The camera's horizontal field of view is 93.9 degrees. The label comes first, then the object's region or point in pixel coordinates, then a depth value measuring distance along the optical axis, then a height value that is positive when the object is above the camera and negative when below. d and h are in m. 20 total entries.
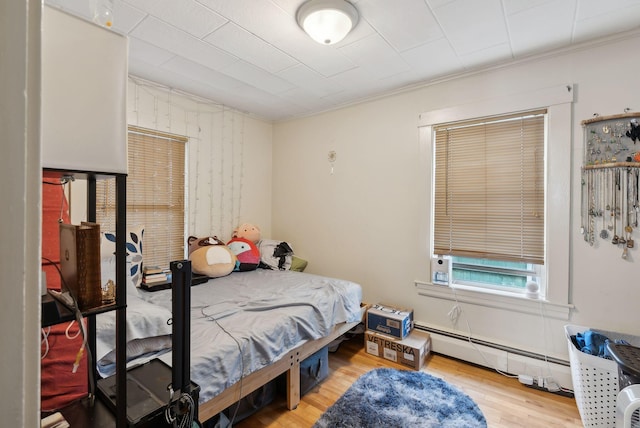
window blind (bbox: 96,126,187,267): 2.60 +0.17
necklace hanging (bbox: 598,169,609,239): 1.95 +0.09
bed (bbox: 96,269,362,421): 1.39 -0.66
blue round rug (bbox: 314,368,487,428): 1.75 -1.22
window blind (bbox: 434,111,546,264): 2.21 +0.20
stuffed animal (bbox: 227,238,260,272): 3.03 -0.42
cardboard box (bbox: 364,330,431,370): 2.36 -1.11
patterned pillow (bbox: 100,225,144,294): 1.75 -0.30
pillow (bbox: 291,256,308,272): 3.36 -0.58
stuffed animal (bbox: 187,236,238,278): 2.73 -0.42
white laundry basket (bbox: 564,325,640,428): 1.60 -0.97
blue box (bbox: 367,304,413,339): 2.50 -0.92
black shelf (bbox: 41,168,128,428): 0.71 -0.25
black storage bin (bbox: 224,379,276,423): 1.74 -1.17
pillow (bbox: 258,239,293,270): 3.23 -0.46
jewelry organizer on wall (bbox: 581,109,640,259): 1.87 +0.22
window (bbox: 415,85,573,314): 2.06 +0.15
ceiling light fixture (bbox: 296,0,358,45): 1.62 +1.10
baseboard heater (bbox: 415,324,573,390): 2.08 -1.09
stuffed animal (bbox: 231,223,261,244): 3.34 -0.22
